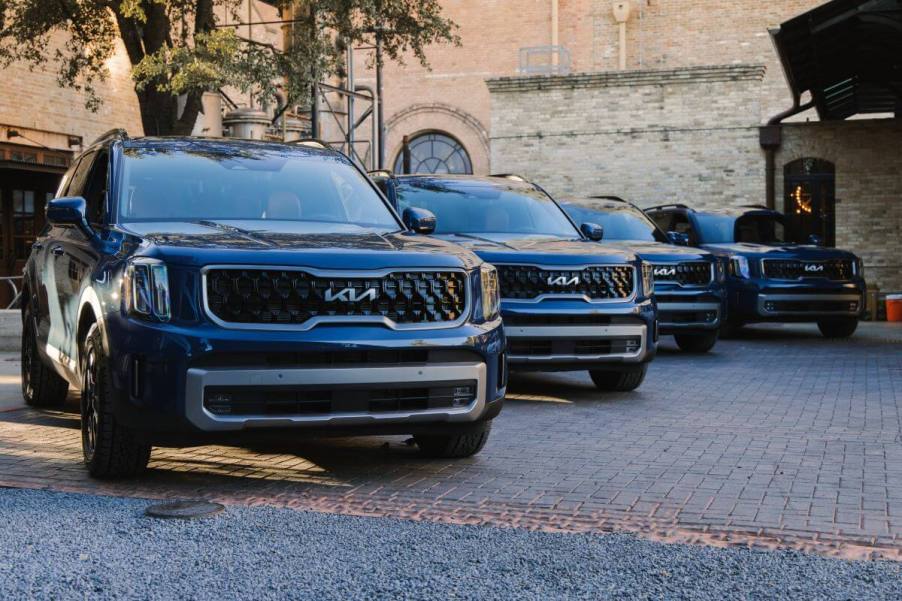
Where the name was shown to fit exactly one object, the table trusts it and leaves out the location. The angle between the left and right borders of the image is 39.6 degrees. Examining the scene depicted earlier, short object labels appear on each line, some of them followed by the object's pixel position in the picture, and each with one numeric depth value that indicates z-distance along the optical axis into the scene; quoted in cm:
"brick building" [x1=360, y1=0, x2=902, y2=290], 2625
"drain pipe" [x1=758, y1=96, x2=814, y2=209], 2658
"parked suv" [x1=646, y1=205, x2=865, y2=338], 1673
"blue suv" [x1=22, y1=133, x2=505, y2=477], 583
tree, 1769
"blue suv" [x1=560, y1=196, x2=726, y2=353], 1450
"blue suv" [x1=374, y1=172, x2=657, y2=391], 978
